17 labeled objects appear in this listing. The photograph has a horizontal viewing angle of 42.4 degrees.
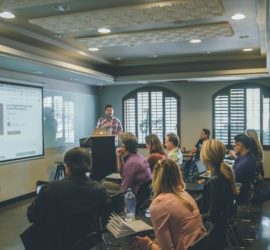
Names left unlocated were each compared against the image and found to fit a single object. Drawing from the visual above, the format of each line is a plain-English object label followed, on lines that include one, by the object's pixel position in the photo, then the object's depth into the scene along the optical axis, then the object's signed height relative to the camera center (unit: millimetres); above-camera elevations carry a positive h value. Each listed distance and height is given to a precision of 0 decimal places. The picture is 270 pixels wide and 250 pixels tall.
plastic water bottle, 2656 -720
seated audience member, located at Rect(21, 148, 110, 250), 2250 -597
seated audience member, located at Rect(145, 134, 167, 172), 4473 -347
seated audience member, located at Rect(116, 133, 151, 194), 3689 -493
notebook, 2166 -688
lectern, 4284 -434
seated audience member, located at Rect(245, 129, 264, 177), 4906 -528
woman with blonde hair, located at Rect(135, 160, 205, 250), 2029 -571
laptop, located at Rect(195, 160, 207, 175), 5501 -773
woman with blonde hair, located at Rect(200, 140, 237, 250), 2904 -585
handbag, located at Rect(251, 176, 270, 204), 4695 -989
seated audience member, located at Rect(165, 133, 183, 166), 5141 -368
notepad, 4262 -677
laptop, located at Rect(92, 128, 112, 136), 4730 -139
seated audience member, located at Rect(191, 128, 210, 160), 7793 -362
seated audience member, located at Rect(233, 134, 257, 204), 4227 -562
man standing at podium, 7109 -24
